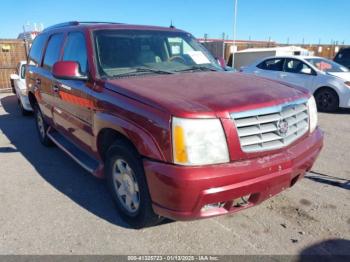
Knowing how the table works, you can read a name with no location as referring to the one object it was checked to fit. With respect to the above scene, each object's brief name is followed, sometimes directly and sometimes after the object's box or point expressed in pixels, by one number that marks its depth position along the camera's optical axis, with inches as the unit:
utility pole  736.5
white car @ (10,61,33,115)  334.3
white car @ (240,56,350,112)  336.8
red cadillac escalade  96.7
